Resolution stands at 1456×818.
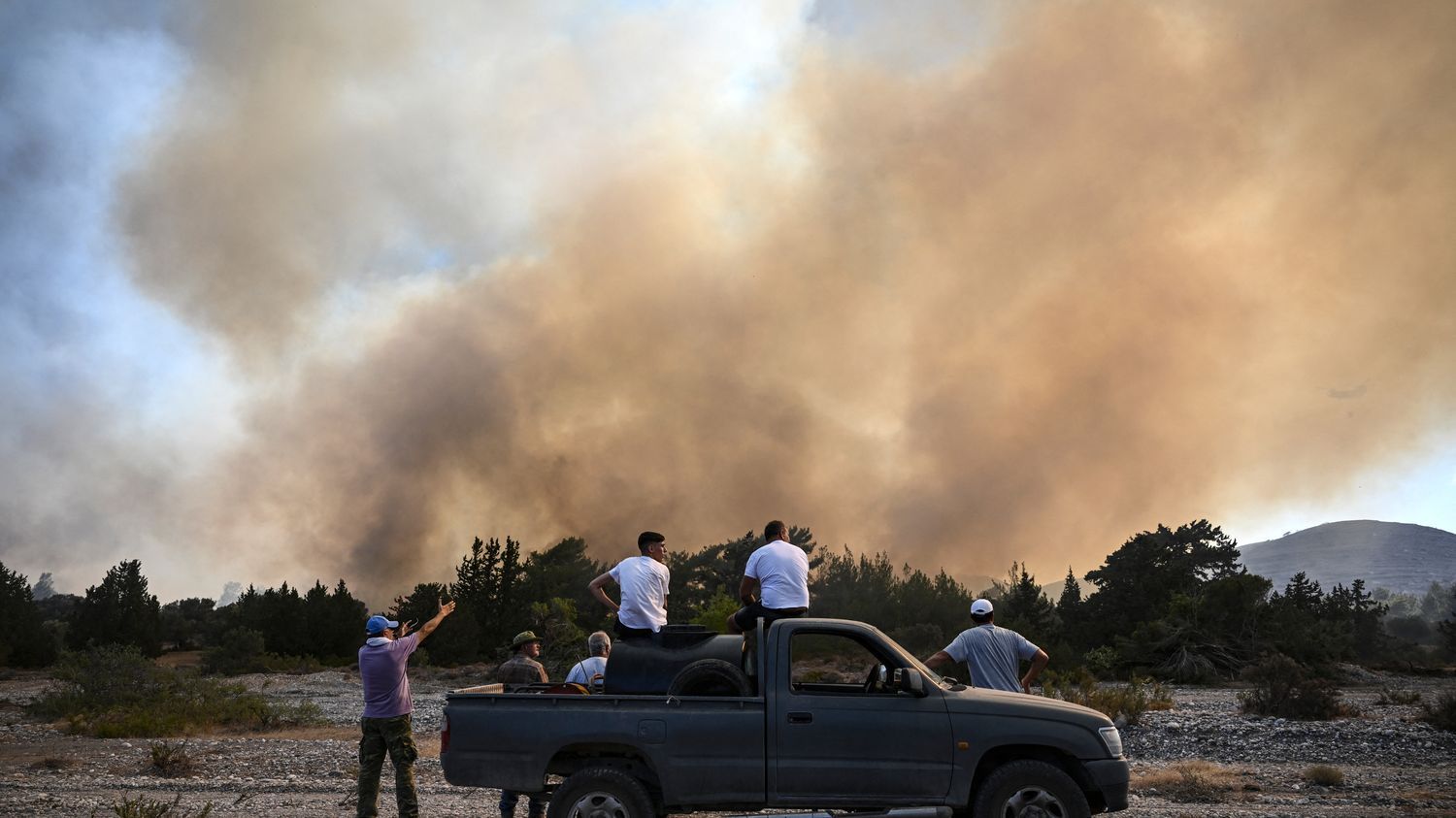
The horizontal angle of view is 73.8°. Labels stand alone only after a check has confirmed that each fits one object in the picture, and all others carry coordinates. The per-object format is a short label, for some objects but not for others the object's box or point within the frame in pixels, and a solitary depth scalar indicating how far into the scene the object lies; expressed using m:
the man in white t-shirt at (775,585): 9.01
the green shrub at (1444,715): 19.94
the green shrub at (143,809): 10.38
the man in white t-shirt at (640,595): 8.94
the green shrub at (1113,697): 21.66
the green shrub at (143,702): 23.67
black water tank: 8.32
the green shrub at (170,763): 16.11
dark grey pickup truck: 7.77
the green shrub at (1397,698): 26.36
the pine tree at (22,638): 47.75
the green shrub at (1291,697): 22.38
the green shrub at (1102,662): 38.00
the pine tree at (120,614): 50.62
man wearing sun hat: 9.60
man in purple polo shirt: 9.36
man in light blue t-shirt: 9.70
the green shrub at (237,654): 44.03
